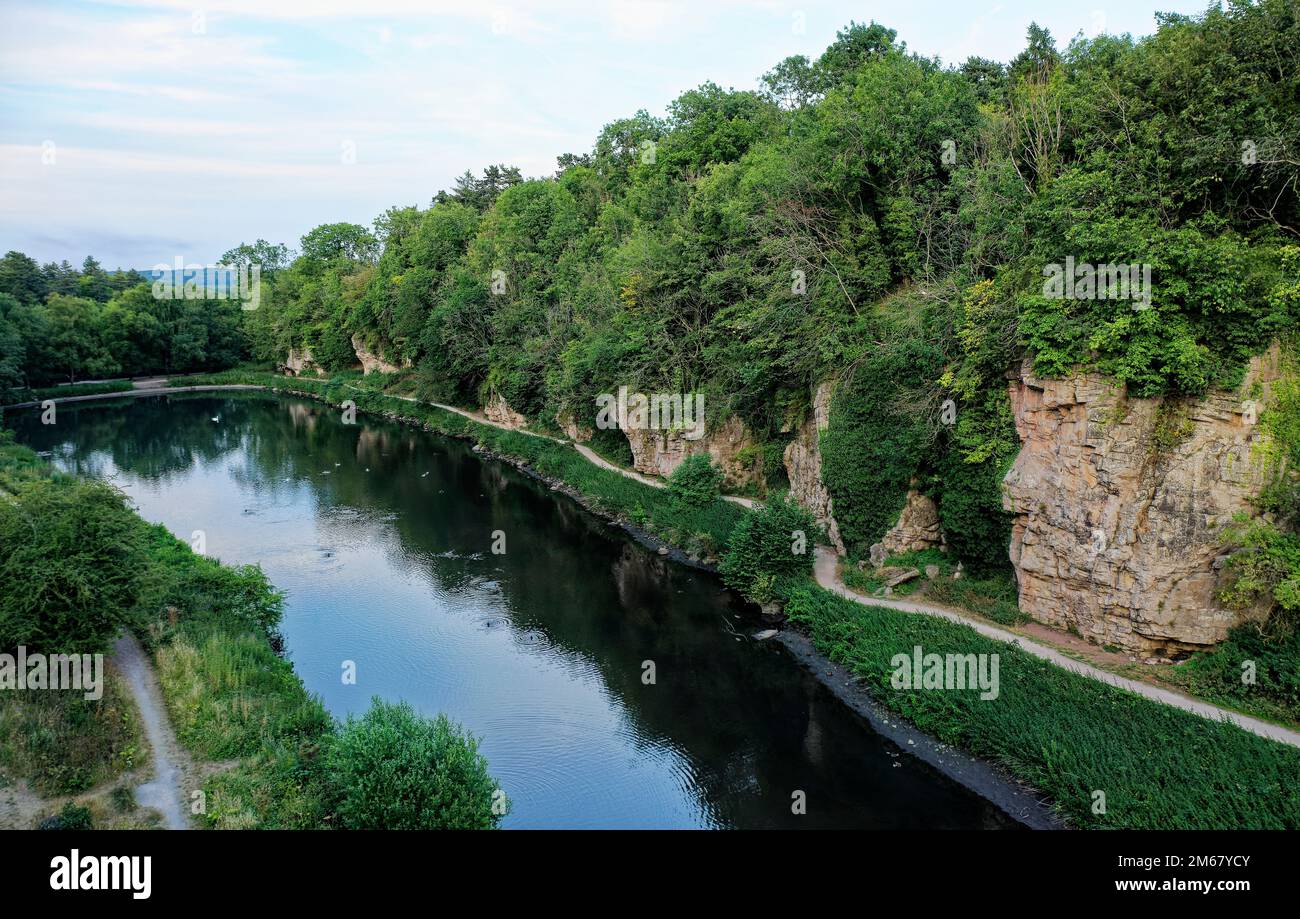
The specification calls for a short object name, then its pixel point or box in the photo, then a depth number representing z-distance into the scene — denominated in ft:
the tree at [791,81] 136.56
